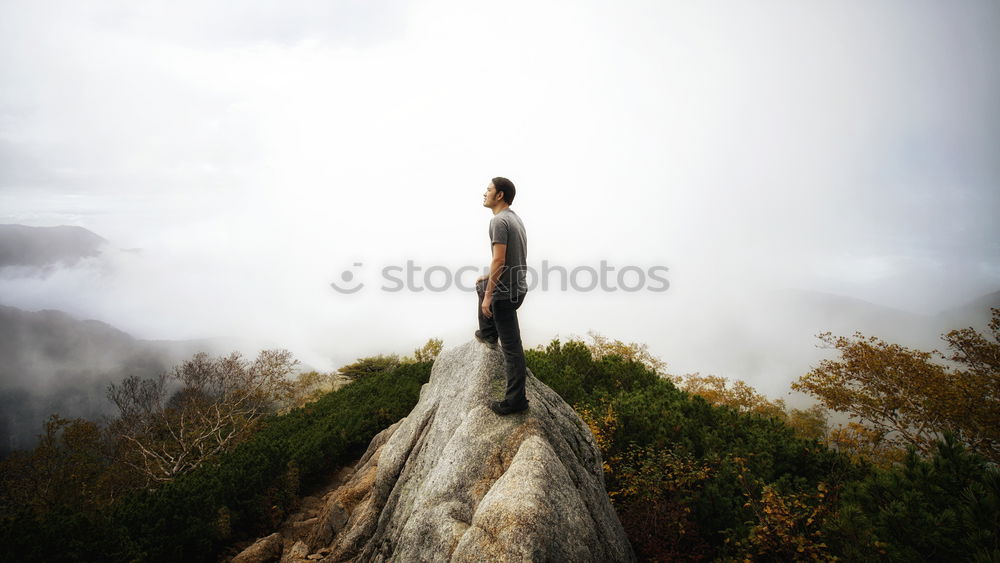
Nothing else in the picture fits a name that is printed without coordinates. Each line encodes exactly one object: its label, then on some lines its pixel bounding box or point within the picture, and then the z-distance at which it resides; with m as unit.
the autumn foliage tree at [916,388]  14.79
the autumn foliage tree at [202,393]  22.28
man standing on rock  4.93
